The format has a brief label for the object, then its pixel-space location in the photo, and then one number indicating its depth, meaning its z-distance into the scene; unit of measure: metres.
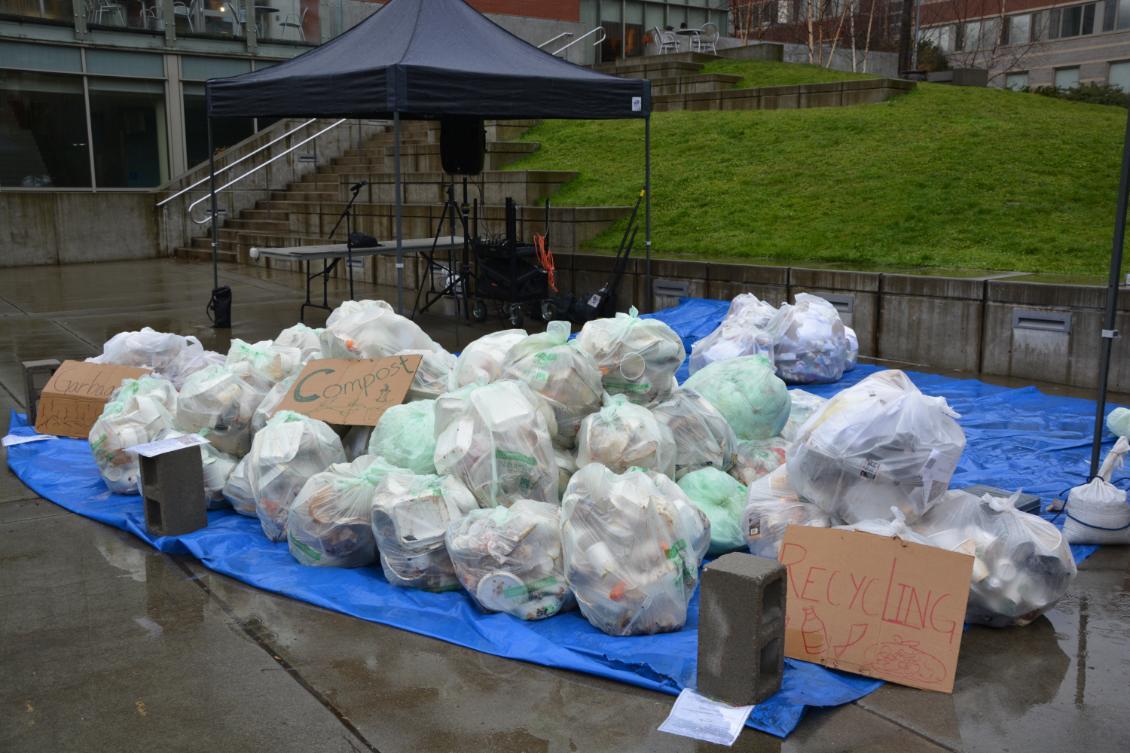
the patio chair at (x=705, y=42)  26.25
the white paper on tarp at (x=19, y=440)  6.68
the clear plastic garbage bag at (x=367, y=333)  5.81
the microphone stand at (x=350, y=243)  10.95
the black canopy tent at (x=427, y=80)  7.77
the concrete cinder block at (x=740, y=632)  3.33
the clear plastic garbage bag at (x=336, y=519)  4.51
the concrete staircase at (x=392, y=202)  12.70
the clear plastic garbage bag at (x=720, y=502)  4.65
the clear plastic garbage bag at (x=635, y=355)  5.02
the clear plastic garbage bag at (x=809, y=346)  8.22
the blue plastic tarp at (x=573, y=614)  3.59
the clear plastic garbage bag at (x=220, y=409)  5.52
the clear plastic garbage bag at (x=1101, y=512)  4.79
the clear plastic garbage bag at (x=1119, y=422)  6.21
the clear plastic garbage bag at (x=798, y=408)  5.77
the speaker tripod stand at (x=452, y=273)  11.20
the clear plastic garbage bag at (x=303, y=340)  6.31
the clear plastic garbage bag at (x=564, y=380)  4.78
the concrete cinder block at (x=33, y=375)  7.29
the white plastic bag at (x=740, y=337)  8.20
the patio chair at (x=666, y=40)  26.09
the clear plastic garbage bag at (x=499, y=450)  4.43
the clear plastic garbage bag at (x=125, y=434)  5.64
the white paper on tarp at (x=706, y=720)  3.21
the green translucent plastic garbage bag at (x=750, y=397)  5.59
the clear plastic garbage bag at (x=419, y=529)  4.31
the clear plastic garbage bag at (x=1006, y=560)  3.93
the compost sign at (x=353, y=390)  5.32
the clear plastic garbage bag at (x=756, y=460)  5.20
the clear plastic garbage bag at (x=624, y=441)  4.54
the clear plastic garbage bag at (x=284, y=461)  4.89
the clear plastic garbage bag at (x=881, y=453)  3.91
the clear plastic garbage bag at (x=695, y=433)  5.01
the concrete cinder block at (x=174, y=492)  4.98
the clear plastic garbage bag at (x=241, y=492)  5.21
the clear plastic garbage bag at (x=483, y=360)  5.27
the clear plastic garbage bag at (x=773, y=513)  4.26
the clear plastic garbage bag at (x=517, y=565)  4.07
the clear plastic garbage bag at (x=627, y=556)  3.86
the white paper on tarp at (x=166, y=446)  5.01
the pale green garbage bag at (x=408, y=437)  4.85
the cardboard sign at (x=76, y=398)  6.84
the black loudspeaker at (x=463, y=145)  10.90
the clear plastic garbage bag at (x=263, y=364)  5.84
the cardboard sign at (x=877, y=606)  3.57
